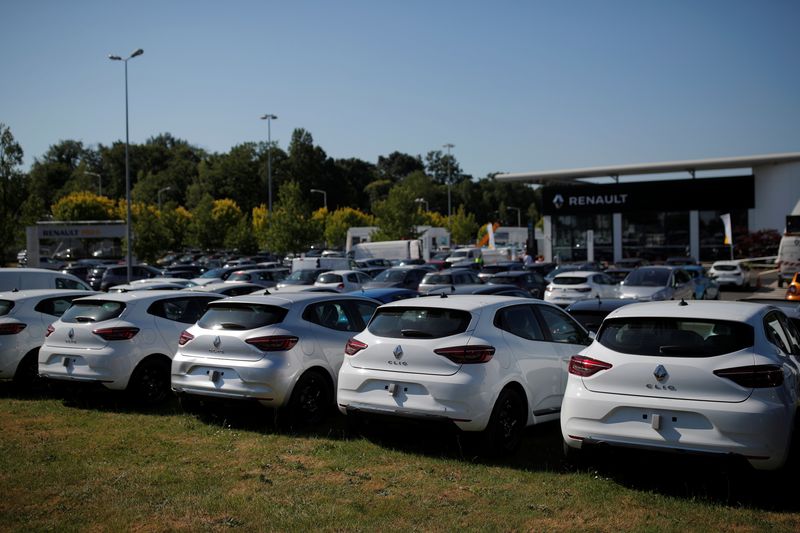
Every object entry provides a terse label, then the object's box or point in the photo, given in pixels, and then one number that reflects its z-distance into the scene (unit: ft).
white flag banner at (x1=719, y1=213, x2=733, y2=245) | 129.39
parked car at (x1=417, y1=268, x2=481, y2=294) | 79.71
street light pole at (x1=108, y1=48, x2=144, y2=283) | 108.58
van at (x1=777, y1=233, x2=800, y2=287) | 114.00
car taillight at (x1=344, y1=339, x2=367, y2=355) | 25.68
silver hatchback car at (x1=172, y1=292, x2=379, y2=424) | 27.40
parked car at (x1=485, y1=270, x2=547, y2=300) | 82.14
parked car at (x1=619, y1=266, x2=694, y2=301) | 71.74
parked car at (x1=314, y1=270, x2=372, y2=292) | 80.69
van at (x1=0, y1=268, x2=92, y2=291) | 50.26
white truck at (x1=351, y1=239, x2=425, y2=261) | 163.43
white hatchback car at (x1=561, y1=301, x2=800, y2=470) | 18.79
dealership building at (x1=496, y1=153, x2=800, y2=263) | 160.86
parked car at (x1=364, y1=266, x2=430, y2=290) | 85.35
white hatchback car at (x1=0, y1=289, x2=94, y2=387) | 36.42
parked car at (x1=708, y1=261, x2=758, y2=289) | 111.04
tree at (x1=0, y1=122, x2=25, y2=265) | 108.27
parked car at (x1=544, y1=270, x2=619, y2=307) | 75.72
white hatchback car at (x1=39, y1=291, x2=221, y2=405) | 31.86
